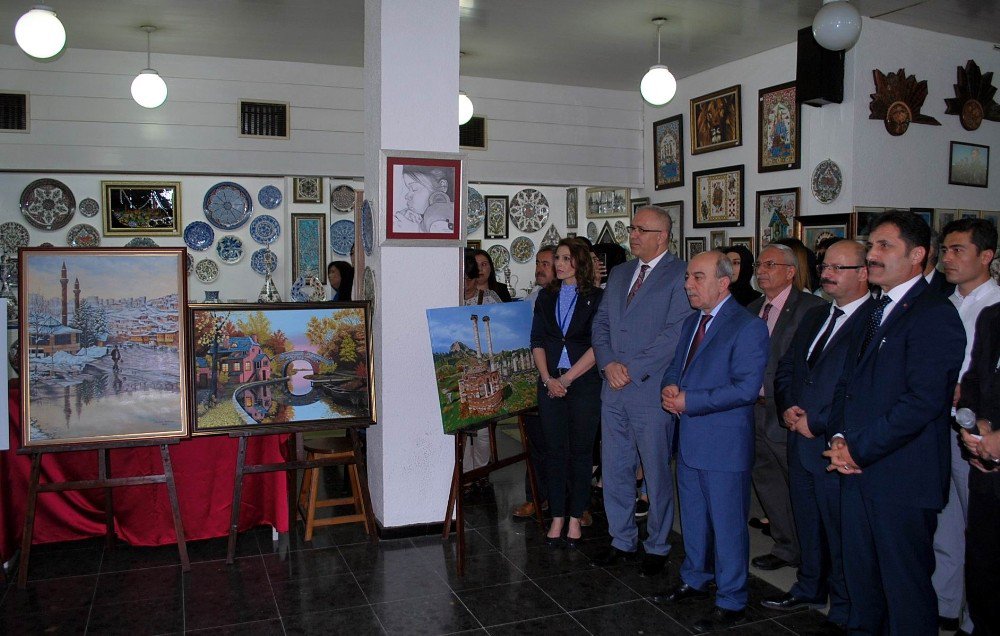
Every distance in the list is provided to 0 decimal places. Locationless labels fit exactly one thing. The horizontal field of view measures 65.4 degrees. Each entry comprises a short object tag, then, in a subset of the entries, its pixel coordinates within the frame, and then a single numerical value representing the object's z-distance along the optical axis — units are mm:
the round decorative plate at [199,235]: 7879
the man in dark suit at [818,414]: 3154
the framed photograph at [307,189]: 8008
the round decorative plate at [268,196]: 8016
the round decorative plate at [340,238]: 8234
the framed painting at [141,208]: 7637
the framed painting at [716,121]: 7379
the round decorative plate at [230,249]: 7945
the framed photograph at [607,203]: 9172
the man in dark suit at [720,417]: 3250
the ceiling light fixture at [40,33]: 5152
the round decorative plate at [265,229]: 8023
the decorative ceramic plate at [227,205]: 7934
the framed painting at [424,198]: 4332
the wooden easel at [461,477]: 3959
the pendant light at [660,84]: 6461
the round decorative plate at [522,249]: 9742
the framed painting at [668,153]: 8227
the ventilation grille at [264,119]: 7648
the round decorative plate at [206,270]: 7880
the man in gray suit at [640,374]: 3812
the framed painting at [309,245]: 8086
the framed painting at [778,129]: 6730
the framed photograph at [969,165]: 6742
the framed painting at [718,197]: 7371
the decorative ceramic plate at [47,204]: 7395
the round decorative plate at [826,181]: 6344
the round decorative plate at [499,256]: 9609
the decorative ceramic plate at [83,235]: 7527
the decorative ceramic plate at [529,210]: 9766
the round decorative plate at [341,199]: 8211
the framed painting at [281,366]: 4102
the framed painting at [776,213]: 6761
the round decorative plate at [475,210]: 9367
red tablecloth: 4234
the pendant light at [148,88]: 6531
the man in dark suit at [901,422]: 2670
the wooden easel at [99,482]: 3770
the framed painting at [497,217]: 9602
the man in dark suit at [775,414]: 3924
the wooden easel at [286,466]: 4086
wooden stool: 4410
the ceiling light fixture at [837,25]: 4836
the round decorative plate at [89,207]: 7566
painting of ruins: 4062
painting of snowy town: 3850
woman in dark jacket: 4277
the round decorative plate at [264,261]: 8031
